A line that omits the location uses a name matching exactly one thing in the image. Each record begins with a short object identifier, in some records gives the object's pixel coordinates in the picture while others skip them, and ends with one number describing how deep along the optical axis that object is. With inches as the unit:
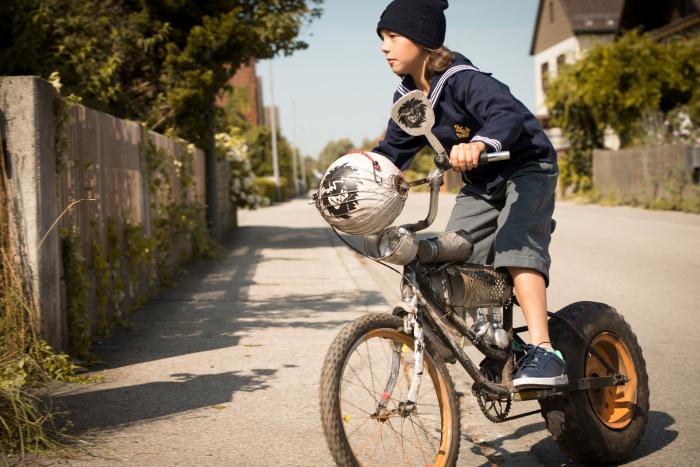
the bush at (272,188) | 1655.0
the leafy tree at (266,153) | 2096.5
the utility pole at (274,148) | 1867.6
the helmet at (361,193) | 110.2
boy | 129.0
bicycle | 114.7
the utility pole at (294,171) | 2923.2
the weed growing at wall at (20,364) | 148.4
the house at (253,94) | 2206.0
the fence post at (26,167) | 195.8
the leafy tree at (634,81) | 1017.5
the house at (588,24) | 1213.7
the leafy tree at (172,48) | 467.2
